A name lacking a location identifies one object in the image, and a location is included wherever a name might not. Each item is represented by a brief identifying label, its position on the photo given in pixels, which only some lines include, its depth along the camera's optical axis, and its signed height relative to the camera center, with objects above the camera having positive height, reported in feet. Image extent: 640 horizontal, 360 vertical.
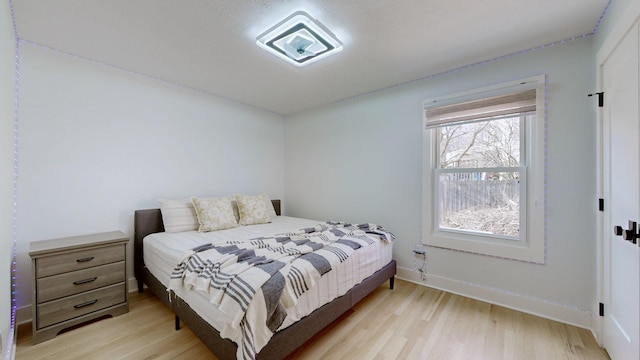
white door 4.31 -0.28
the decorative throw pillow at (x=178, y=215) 8.70 -1.36
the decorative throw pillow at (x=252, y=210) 10.23 -1.38
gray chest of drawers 5.90 -2.76
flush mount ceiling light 5.93 +3.89
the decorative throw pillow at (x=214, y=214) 8.95 -1.35
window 7.19 +0.28
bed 4.68 -3.09
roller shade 7.21 +2.34
